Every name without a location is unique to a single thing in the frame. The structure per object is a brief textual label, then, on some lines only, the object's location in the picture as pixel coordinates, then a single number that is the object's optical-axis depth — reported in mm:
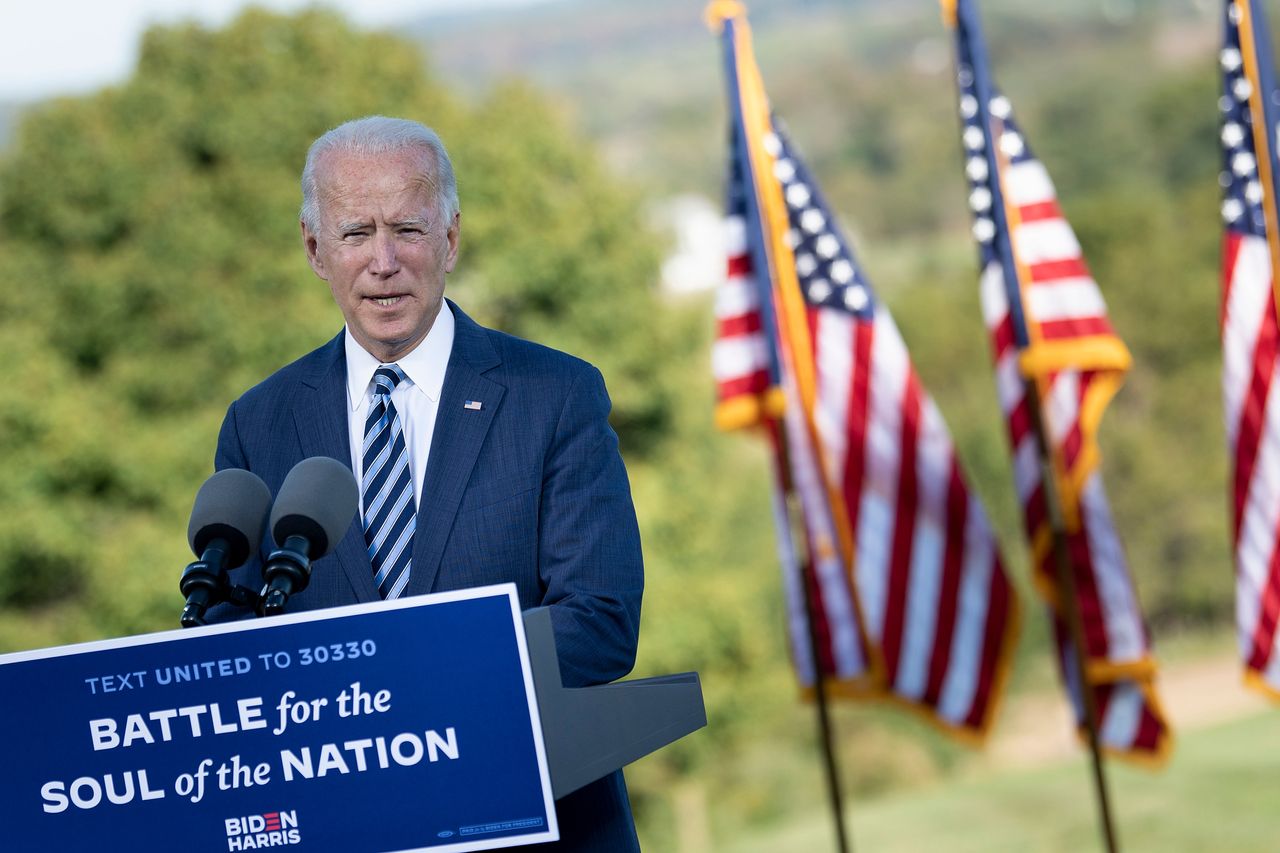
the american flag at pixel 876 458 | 18078
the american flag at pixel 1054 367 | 17109
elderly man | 5262
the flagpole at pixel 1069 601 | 16875
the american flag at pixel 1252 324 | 15516
